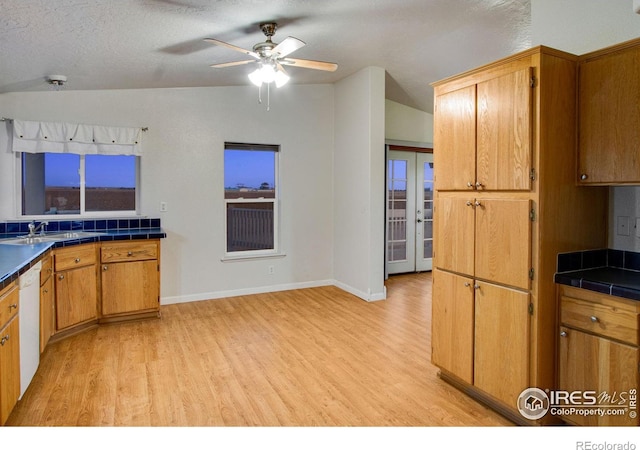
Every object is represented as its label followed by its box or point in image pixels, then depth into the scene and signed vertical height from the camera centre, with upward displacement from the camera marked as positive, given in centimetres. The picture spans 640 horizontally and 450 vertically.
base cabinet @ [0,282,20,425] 205 -78
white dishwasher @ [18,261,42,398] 248 -77
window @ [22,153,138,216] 418 +31
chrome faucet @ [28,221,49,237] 379 -16
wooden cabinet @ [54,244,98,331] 350 -69
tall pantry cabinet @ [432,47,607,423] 211 -3
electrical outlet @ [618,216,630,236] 228 -9
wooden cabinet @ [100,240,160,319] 389 -67
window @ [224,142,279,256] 517 +17
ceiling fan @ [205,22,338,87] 298 +120
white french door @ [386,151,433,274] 629 +0
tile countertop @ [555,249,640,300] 190 -34
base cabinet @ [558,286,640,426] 183 -70
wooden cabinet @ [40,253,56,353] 308 -76
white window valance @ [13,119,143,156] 393 +77
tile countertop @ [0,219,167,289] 253 -23
